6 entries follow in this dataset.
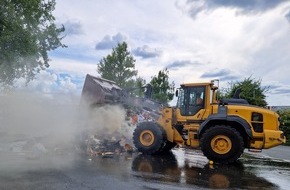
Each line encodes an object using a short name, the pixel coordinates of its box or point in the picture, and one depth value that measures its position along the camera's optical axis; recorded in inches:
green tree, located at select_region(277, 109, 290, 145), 670.0
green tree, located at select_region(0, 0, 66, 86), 516.9
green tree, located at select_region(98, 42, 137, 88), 883.9
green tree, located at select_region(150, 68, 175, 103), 875.5
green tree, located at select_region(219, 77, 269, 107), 780.4
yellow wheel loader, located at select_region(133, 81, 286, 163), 291.8
